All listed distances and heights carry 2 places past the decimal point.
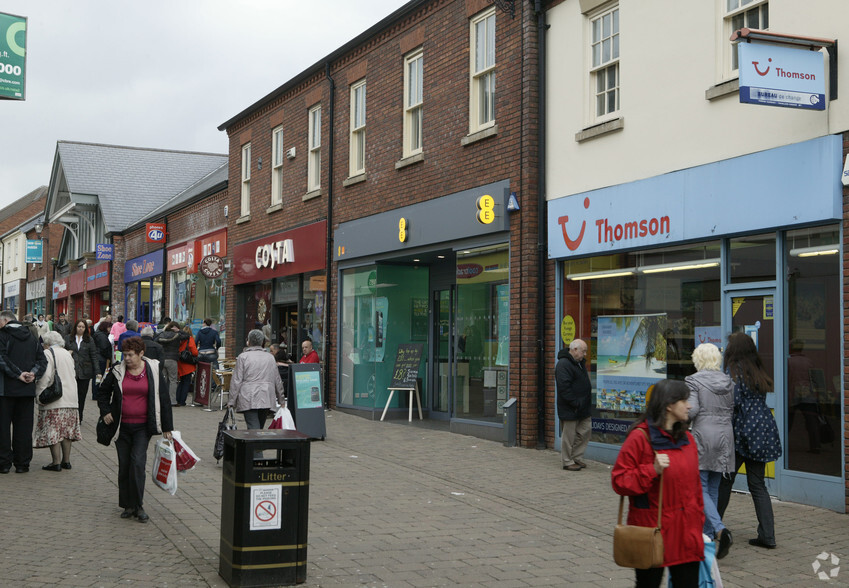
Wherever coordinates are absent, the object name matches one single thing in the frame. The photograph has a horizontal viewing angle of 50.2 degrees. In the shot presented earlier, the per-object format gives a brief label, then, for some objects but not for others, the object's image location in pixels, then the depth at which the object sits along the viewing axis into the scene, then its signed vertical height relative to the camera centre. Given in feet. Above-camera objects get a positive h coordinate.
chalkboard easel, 54.24 -2.06
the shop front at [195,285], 85.20 +4.91
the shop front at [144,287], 104.58 +5.65
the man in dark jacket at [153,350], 46.69 -0.91
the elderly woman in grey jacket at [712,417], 23.81 -2.12
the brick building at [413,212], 44.29 +7.40
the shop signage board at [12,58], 40.04 +12.18
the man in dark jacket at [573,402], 36.91 -2.68
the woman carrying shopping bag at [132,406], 27.84 -2.25
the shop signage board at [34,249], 166.58 +15.31
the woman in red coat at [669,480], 14.84 -2.34
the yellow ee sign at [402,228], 52.80 +6.23
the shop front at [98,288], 128.26 +6.51
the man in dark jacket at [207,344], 65.31 -0.77
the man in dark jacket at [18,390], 35.27 -2.27
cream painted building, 29.07 +4.83
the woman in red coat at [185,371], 64.49 -2.71
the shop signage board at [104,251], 118.93 +10.72
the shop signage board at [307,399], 44.34 -3.18
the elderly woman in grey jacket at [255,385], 37.17 -2.10
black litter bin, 20.21 -4.11
